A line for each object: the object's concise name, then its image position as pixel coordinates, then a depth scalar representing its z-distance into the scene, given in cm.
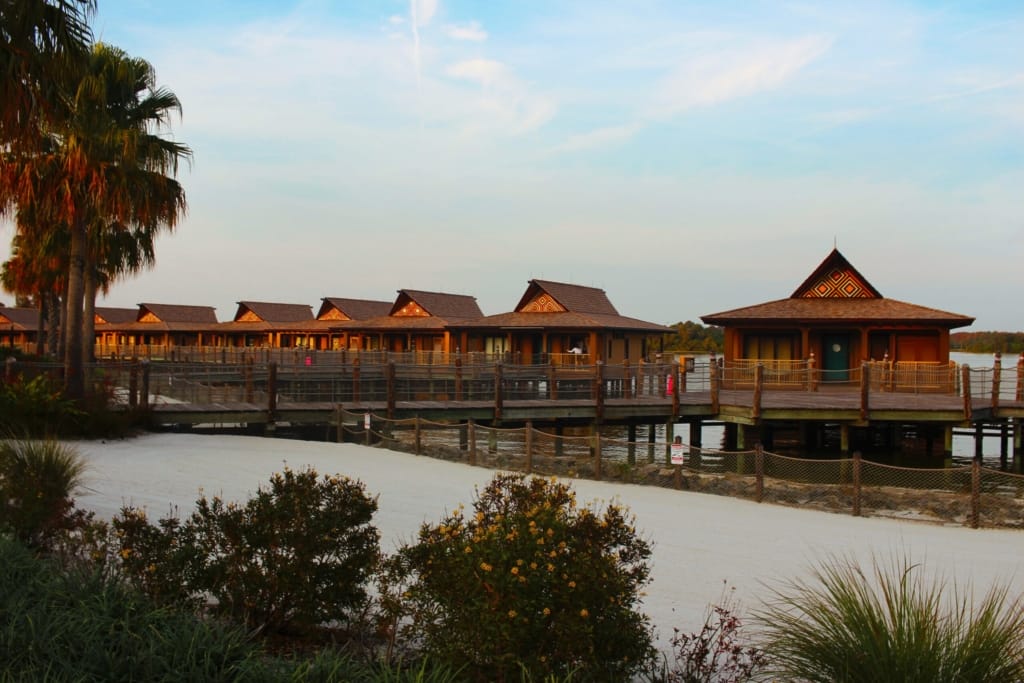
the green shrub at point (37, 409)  1744
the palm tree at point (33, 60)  1134
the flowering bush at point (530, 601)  514
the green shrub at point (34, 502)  825
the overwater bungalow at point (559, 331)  4288
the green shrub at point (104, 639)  492
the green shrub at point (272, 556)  655
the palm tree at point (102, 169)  2002
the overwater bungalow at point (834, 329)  3459
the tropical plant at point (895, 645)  477
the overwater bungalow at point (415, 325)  5191
